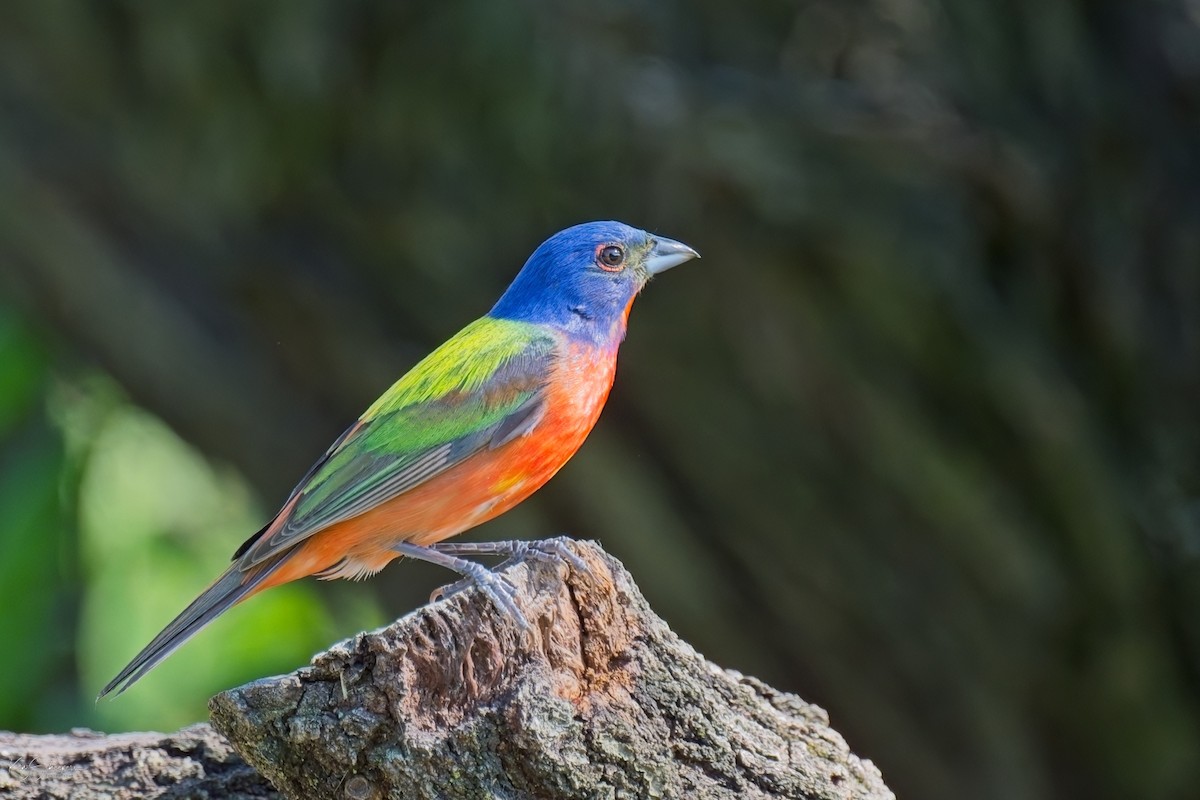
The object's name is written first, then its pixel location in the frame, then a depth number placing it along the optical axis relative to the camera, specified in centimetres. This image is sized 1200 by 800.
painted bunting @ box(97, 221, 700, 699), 847
